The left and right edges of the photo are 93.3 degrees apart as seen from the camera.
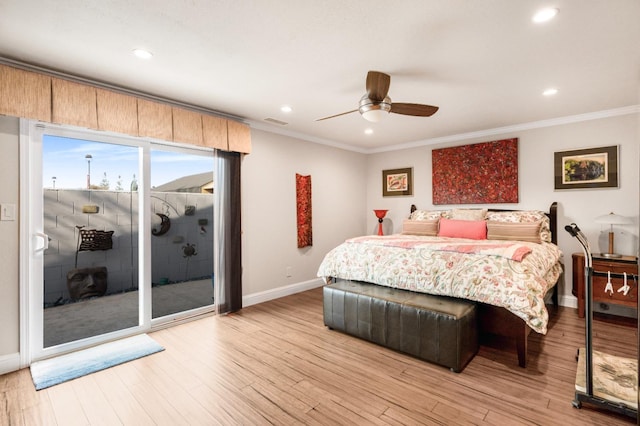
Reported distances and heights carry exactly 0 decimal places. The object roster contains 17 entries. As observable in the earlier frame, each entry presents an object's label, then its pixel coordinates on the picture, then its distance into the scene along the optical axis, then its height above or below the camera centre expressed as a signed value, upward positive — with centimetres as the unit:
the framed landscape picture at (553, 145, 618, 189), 373 +56
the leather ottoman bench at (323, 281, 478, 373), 237 -95
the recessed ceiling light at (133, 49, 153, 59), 229 +124
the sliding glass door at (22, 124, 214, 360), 268 -28
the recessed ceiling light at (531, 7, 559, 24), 184 +123
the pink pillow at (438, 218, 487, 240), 410 -23
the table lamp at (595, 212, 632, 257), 340 -11
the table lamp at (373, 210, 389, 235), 555 -4
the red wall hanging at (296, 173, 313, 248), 481 +6
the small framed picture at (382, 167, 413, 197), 554 +58
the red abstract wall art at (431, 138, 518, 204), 445 +62
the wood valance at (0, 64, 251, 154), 238 +98
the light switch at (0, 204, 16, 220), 245 +3
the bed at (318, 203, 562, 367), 243 -51
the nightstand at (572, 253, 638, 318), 325 -81
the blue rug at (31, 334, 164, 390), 236 -126
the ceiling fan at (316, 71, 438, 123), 244 +99
